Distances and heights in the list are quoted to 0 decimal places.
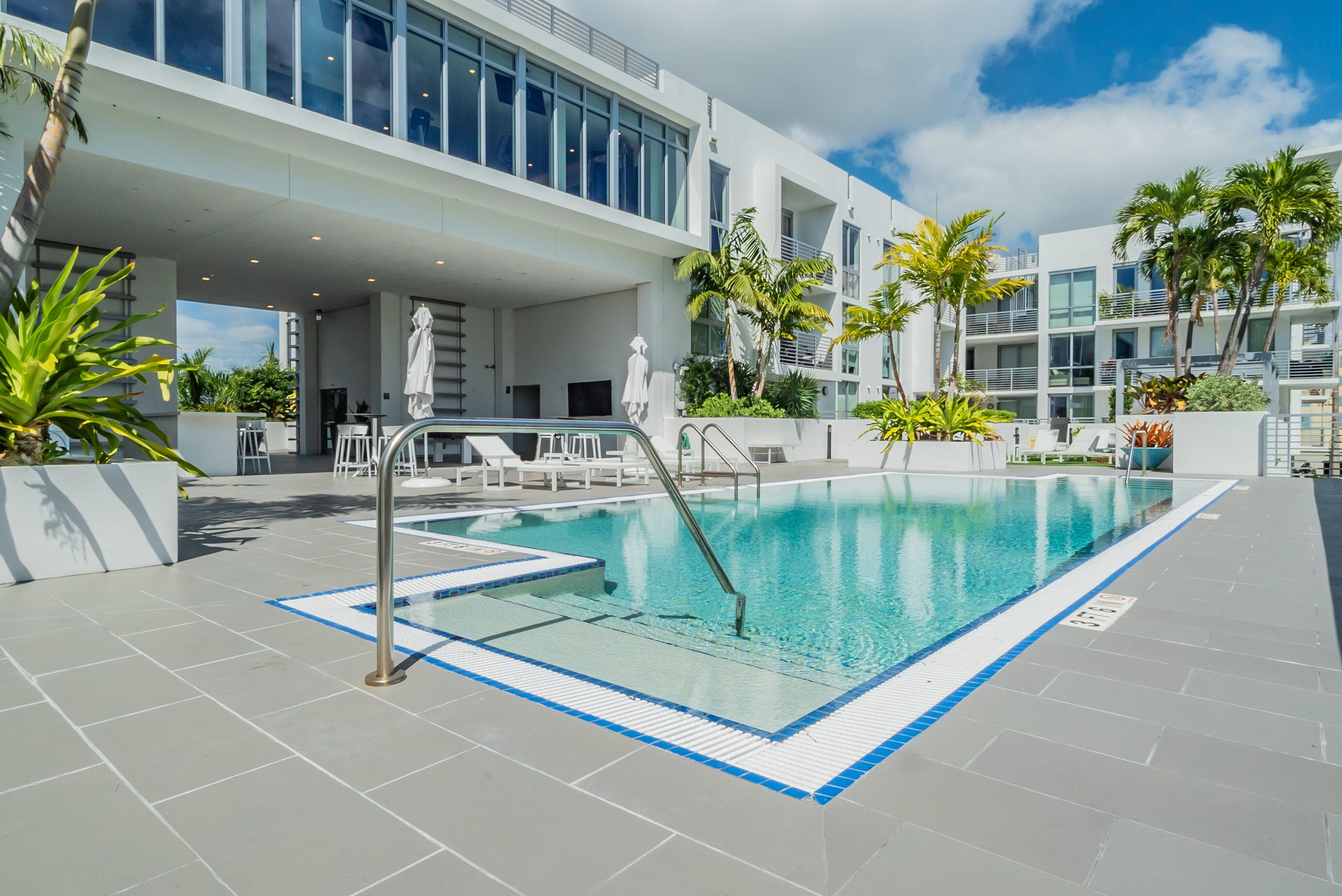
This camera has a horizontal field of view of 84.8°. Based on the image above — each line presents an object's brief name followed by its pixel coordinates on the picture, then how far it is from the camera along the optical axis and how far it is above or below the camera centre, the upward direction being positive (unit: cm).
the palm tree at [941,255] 1488 +370
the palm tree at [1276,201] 1454 +471
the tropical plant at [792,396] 1991 +100
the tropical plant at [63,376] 434 +33
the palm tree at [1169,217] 1616 +493
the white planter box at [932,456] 1459 -49
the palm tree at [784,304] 1797 +315
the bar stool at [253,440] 1454 -18
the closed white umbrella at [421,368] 1195 +104
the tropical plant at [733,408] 1753 +60
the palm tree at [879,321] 1667 +256
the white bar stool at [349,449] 1298 -33
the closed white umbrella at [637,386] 1538 +96
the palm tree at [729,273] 1747 +388
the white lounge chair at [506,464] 1089 -49
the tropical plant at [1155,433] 1520 +1
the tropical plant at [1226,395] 1398 +75
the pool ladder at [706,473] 988 -67
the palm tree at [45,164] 496 +181
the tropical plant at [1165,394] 1570 +87
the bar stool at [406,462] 1286 -59
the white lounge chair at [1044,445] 2050 -34
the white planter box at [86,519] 420 -53
